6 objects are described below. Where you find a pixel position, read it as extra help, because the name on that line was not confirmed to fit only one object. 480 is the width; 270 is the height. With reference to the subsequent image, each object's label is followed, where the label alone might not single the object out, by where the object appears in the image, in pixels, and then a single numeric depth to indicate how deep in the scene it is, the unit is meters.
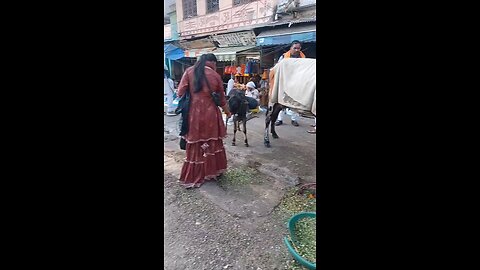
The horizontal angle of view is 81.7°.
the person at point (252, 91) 6.95
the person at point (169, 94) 8.04
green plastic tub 2.02
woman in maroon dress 3.25
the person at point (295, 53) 5.50
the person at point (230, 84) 8.53
